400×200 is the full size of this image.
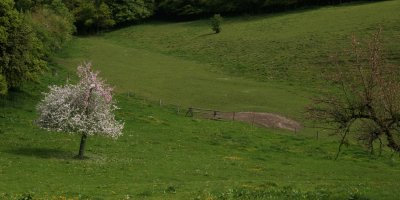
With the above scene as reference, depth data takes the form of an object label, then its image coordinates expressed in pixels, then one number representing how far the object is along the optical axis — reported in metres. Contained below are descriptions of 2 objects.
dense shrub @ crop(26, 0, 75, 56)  76.12
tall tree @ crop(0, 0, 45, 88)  52.94
